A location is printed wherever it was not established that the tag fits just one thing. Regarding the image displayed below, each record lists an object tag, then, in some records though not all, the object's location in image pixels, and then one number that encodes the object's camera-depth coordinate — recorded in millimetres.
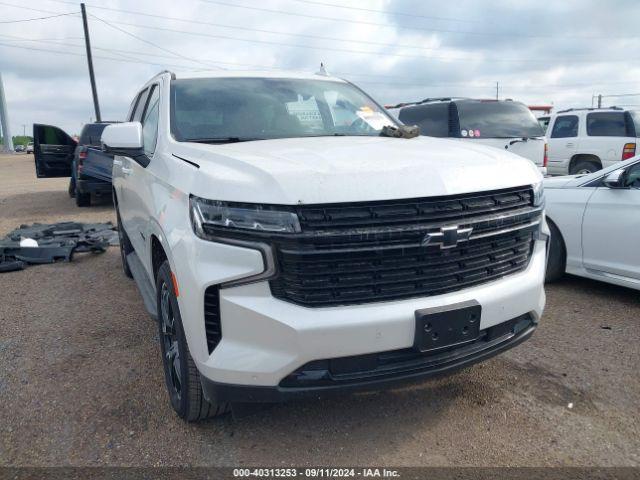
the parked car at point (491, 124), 9375
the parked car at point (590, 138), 11375
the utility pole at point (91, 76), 30969
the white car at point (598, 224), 4500
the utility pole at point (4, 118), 48462
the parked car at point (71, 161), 10724
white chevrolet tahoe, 2289
